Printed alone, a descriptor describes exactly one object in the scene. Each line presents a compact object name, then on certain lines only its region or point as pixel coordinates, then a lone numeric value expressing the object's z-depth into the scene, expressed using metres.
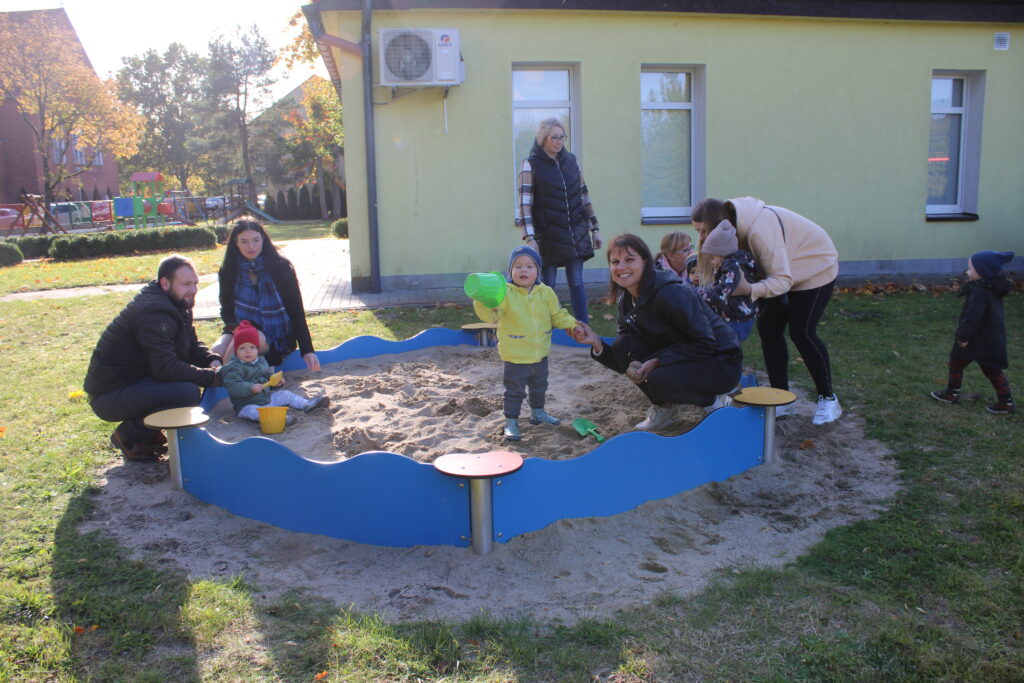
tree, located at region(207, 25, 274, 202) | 58.44
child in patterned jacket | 4.46
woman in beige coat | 4.53
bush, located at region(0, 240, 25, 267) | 16.41
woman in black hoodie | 4.22
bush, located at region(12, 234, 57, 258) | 18.56
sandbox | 3.18
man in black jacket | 4.28
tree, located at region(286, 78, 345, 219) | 34.22
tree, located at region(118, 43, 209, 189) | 64.94
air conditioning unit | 9.20
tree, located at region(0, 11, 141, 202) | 27.61
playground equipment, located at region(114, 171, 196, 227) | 28.20
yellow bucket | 4.53
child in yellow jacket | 4.42
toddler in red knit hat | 4.86
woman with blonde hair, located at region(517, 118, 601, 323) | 6.86
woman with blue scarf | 5.52
